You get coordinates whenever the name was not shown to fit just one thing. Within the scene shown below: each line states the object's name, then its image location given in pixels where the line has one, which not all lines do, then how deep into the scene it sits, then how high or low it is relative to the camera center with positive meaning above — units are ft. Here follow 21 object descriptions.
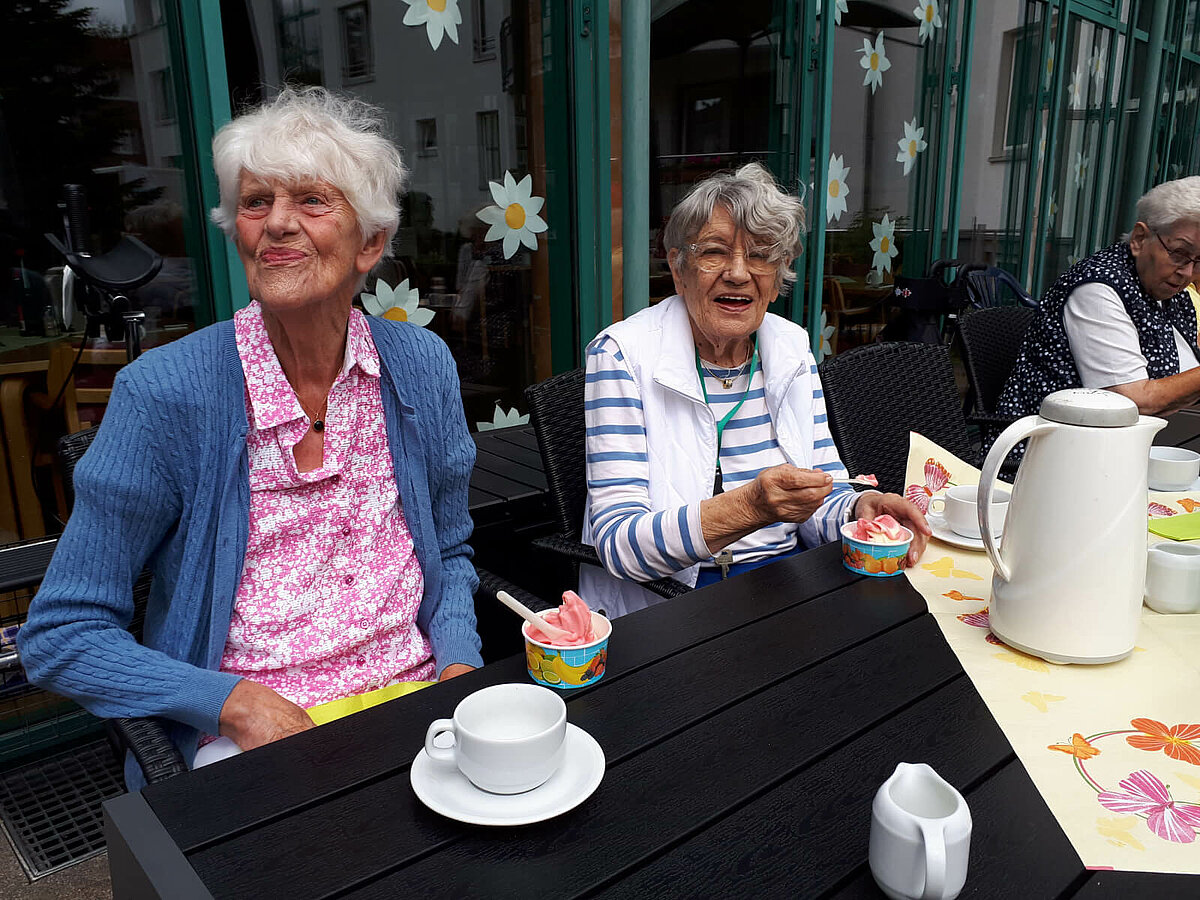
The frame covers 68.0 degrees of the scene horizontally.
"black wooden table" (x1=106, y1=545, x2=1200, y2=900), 2.61 -1.89
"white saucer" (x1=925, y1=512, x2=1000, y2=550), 5.17 -1.92
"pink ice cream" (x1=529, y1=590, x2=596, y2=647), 3.62 -1.66
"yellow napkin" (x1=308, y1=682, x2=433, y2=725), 4.30 -2.33
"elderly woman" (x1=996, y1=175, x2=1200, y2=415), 8.75 -1.18
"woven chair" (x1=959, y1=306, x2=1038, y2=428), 11.05 -1.81
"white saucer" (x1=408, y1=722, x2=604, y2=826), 2.81 -1.85
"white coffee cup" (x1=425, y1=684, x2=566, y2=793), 2.85 -1.71
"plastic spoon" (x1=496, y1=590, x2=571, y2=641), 3.67 -1.67
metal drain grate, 6.86 -4.73
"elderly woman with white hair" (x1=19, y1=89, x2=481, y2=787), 4.23 -1.44
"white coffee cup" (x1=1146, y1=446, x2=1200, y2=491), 6.11 -1.81
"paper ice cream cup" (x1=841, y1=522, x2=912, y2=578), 4.76 -1.84
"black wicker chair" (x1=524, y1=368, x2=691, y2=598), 6.23 -1.64
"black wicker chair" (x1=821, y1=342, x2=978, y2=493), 7.73 -1.79
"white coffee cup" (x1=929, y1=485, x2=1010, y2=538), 5.23 -1.77
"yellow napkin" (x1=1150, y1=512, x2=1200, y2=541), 5.18 -1.89
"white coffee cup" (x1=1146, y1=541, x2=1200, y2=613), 4.31 -1.79
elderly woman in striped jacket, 5.86 -1.27
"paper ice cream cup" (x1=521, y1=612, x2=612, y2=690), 3.57 -1.78
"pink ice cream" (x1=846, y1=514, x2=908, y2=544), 4.79 -1.72
